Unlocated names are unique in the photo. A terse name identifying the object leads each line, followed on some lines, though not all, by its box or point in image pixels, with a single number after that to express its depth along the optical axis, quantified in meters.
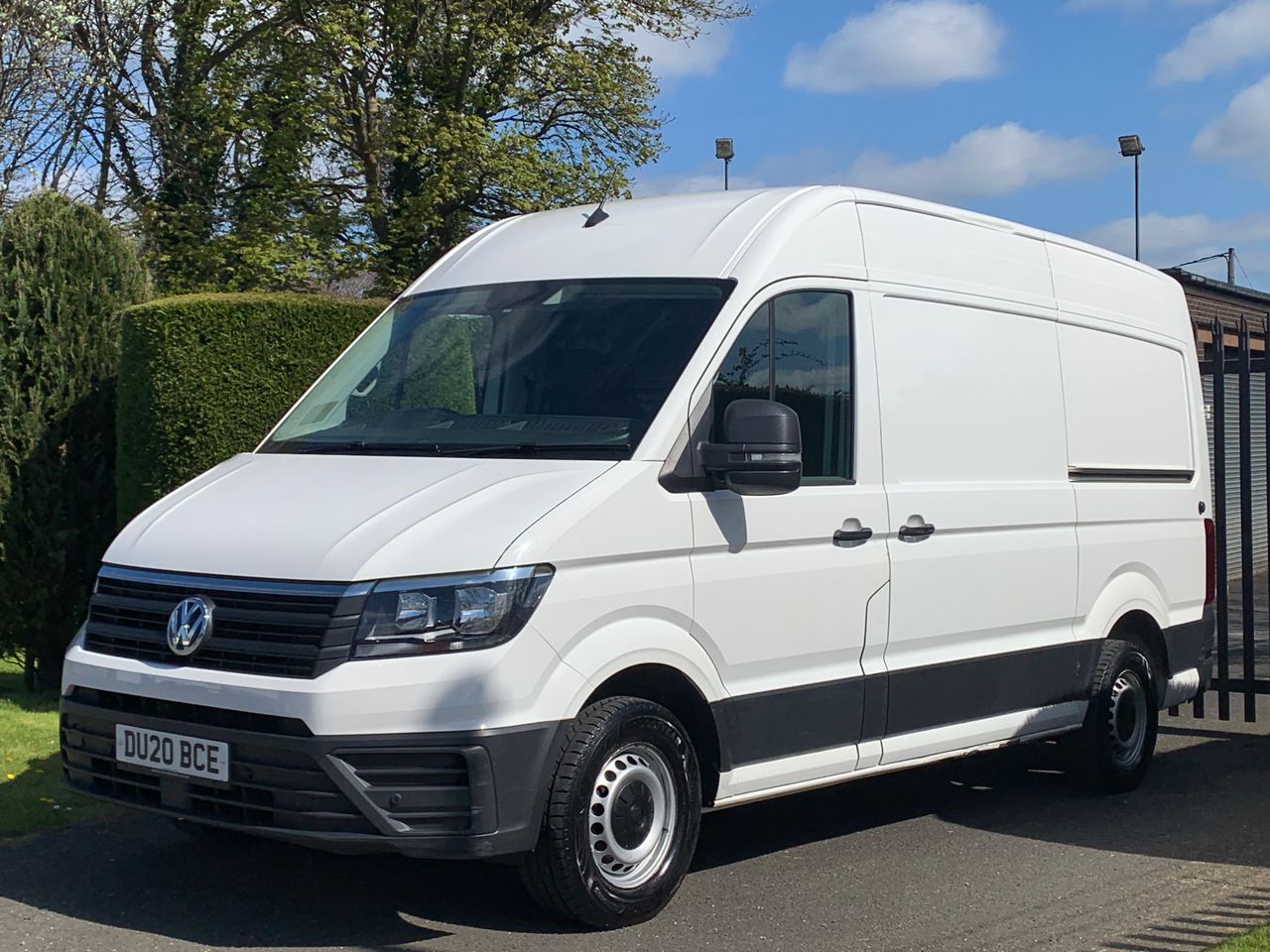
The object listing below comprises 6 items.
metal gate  9.20
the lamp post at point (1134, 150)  35.69
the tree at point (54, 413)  9.44
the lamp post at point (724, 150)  24.33
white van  4.74
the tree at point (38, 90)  20.41
